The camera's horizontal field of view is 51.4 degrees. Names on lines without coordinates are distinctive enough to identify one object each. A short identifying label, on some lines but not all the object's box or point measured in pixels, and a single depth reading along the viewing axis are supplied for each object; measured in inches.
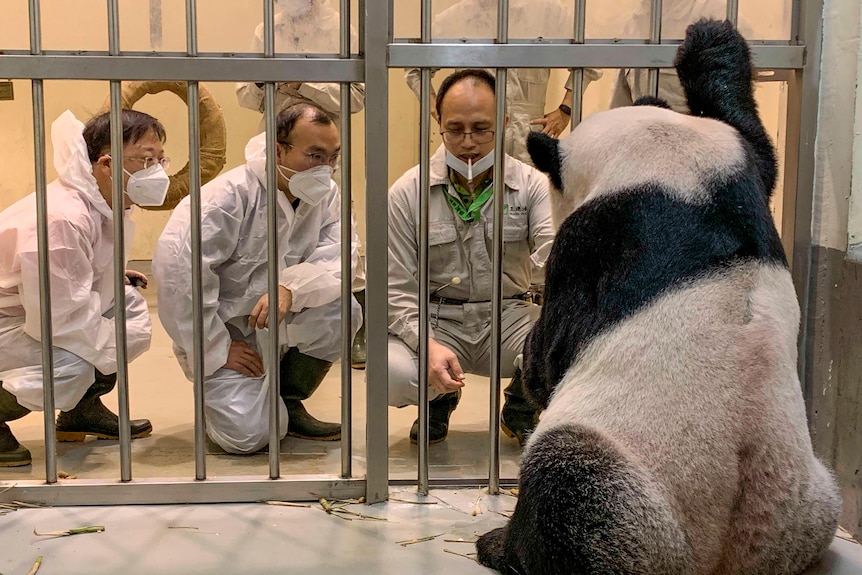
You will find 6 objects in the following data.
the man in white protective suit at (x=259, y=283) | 119.3
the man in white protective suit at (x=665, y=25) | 95.9
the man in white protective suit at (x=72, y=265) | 112.7
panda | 65.6
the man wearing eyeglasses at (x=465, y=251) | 112.2
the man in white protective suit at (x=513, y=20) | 94.6
